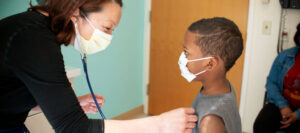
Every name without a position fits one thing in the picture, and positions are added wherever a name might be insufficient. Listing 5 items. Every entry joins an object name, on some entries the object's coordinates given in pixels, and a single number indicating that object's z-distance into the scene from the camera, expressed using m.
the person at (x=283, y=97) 1.61
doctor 0.76
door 2.28
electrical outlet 2.12
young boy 0.95
